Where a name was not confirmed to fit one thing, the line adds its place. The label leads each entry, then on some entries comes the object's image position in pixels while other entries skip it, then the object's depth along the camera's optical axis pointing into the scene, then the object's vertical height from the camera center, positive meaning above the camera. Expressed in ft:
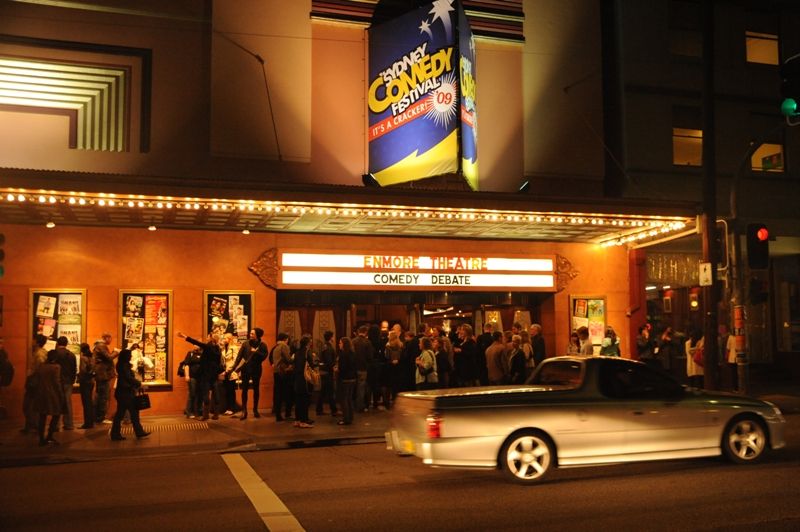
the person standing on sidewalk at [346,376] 52.11 -2.89
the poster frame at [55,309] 56.59 +1.94
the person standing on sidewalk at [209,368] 54.39 -2.43
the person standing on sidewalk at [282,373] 54.13 -2.78
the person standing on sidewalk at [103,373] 51.39 -2.65
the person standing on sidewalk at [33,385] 46.32 -3.00
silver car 30.50 -3.61
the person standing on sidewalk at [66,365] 50.88 -2.07
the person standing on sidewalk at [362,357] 55.88 -1.77
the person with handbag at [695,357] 60.95 -2.03
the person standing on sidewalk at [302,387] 50.98 -3.49
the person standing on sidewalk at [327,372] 54.24 -2.91
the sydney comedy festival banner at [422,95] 61.87 +18.42
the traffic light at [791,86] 42.42 +12.85
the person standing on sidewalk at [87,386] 52.37 -3.48
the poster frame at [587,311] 71.05 +1.71
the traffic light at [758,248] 55.36 +5.58
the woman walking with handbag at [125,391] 46.96 -3.42
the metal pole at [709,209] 57.36 +8.69
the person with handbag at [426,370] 52.03 -2.50
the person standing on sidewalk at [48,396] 45.57 -3.58
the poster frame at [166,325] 58.90 +0.50
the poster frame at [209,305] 60.80 +2.00
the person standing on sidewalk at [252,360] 54.90 -1.95
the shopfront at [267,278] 57.06 +4.17
